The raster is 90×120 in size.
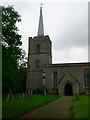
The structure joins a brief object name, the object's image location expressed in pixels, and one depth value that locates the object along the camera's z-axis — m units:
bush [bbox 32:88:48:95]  18.00
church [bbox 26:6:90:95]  18.23
